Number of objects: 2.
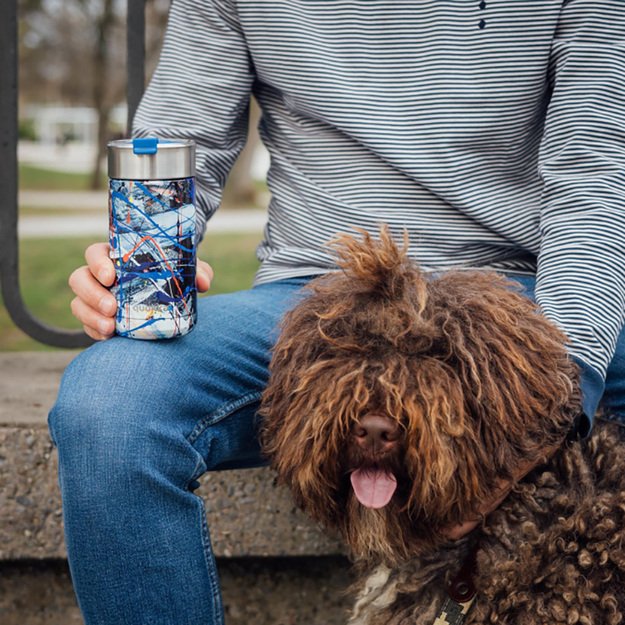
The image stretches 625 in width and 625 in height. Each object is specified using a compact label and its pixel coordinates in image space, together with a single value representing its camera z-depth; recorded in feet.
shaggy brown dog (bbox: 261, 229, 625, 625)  6.00
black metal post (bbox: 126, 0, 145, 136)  9.58
